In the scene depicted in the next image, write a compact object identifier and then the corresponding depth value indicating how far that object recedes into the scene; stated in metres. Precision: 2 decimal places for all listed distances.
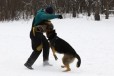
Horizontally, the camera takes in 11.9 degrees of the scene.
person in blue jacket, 12.36
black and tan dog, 12.07
